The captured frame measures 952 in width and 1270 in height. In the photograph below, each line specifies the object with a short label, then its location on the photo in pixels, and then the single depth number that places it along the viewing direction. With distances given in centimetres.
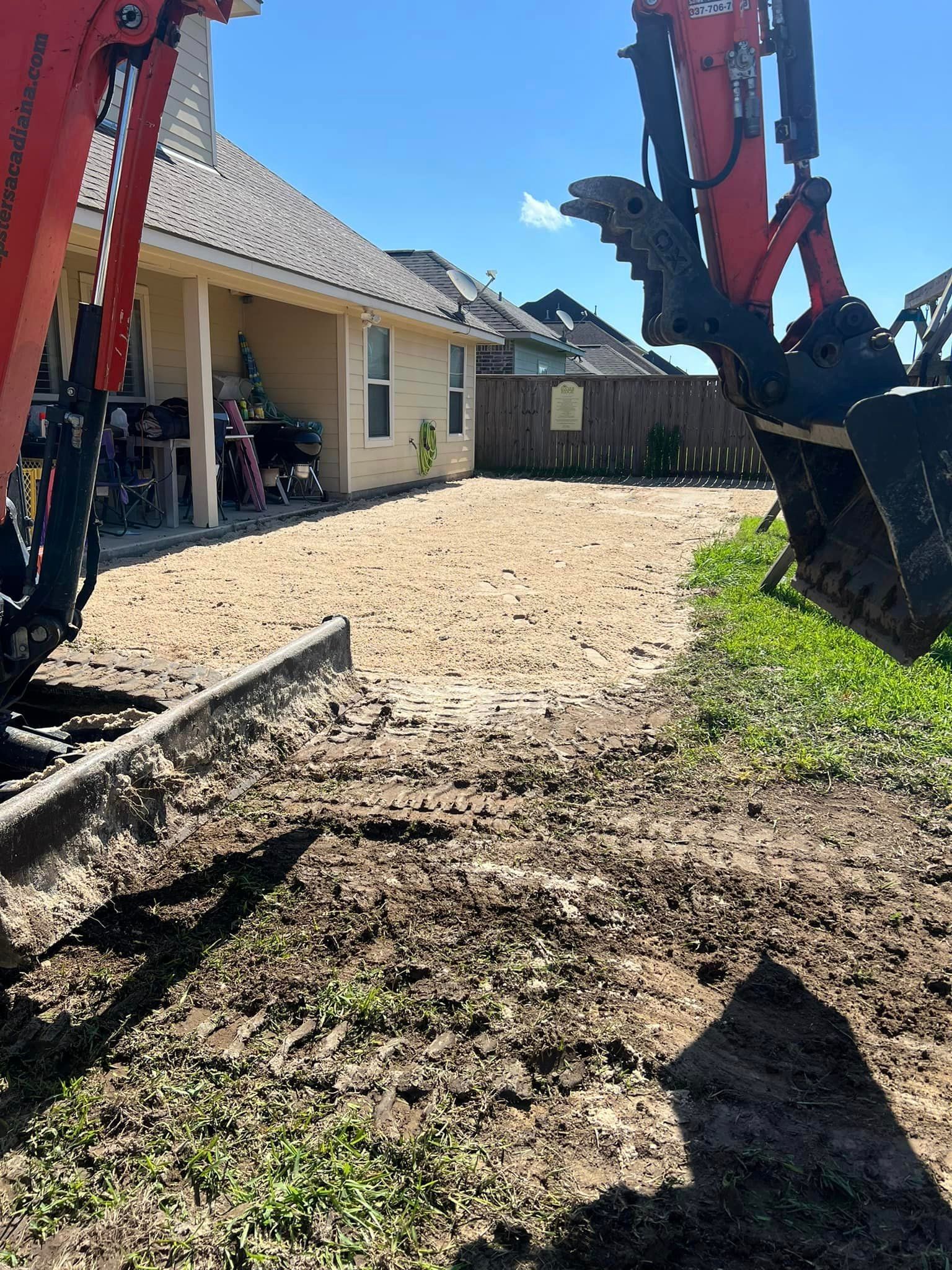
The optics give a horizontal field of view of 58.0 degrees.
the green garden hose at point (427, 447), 1603
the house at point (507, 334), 2219
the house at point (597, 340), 3847
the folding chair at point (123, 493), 880
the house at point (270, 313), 924
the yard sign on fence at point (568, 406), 2053
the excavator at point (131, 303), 245
